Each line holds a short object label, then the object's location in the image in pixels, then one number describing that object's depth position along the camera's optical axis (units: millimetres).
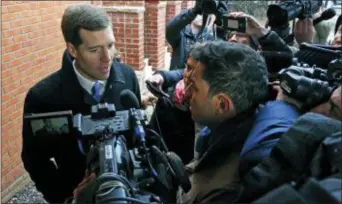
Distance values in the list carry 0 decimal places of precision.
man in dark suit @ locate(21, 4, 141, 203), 1815
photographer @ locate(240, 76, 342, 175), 1034
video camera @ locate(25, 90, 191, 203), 907
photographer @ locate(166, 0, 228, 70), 2882
